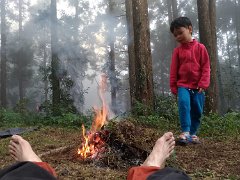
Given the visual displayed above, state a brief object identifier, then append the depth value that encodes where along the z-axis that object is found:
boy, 3.60
